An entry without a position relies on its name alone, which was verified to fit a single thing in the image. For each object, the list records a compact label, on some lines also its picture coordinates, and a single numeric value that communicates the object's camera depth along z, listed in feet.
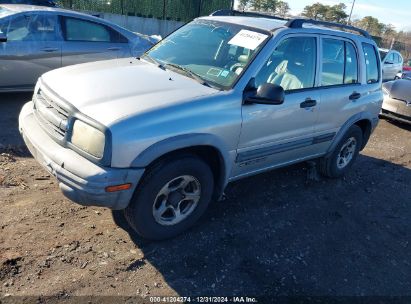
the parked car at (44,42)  20.42
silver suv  9.62
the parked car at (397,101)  28.12
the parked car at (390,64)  45.33
